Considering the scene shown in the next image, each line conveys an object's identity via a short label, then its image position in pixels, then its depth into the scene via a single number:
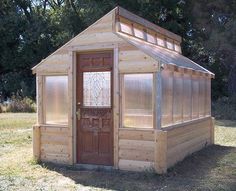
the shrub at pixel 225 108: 22.53
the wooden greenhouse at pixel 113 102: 8.52
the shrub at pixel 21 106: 26.64
